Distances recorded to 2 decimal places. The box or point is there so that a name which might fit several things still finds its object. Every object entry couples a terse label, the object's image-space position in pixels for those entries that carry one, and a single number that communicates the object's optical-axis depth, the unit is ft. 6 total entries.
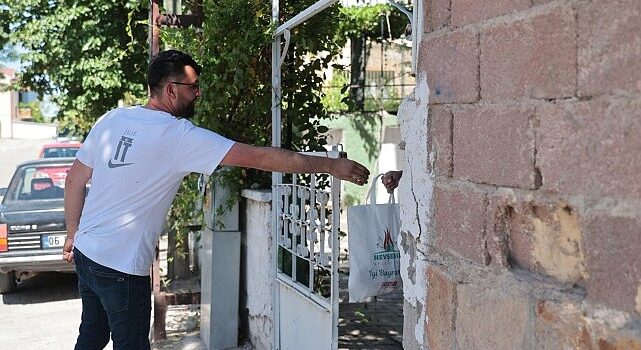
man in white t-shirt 11.55
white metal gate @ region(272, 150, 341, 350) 14.19
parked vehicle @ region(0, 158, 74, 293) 30.53
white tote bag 14.17
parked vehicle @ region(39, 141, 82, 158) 68.08
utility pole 21.43
